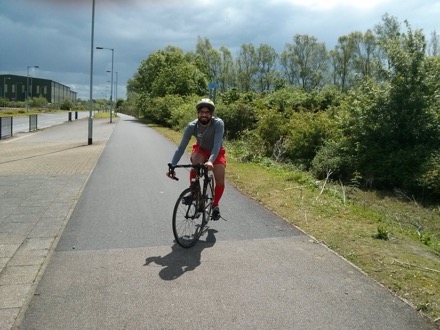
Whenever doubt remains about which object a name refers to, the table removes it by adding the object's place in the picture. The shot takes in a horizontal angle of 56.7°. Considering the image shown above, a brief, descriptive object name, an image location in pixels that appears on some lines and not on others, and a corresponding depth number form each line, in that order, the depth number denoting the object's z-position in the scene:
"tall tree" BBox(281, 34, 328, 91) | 62.65
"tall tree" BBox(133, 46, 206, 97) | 48.19
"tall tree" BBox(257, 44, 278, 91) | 69.75
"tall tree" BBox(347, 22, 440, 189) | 11.74
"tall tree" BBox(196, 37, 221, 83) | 75.69
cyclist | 5.42
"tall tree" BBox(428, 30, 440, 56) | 33.04
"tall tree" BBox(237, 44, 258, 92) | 70.88
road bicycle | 5.22
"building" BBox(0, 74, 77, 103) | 129.62
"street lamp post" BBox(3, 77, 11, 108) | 129.00
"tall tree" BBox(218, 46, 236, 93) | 73.31
